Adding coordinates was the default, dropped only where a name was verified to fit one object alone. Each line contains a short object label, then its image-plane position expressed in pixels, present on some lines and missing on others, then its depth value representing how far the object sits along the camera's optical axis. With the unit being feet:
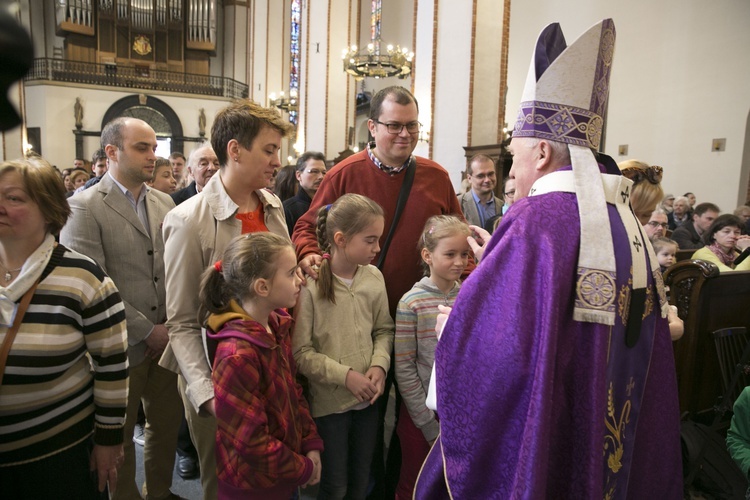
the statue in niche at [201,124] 68.59
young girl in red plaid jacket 5.34
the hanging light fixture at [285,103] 53.78
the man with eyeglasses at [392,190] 7.98
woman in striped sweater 5.19
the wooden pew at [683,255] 16.58
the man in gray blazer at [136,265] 7.77
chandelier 33.68
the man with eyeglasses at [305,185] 12.68
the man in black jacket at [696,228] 20.11
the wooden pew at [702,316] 10.82
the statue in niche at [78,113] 62.64
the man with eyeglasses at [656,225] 14.58
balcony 62.90
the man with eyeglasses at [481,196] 16.25
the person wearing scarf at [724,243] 14.23
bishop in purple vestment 4.26
